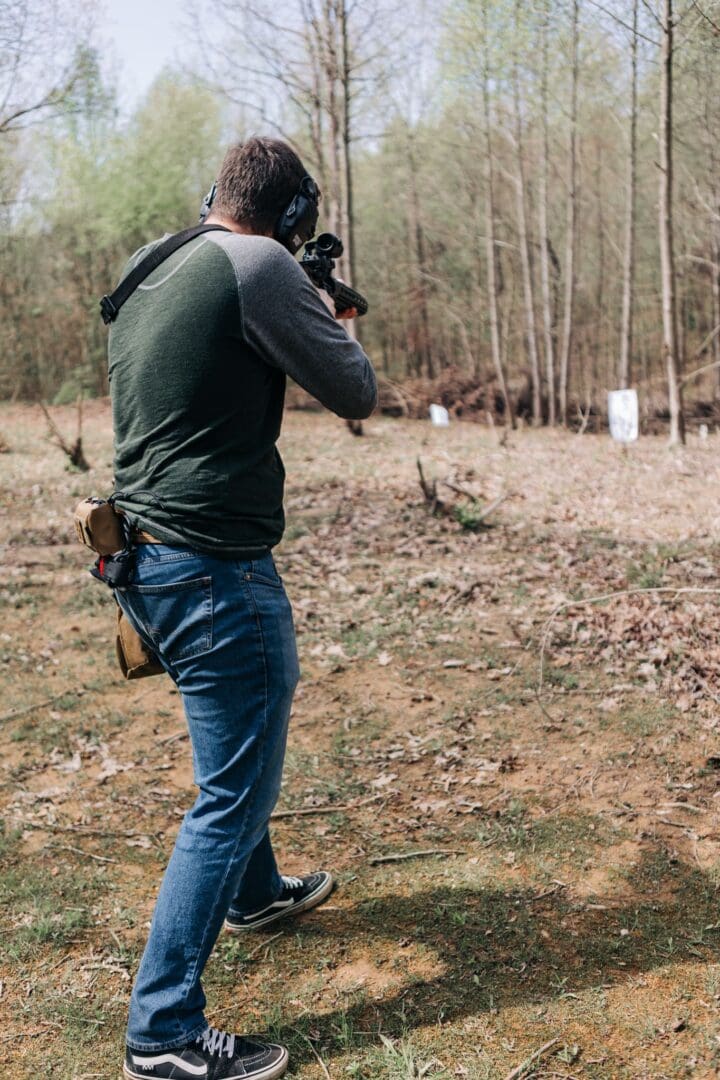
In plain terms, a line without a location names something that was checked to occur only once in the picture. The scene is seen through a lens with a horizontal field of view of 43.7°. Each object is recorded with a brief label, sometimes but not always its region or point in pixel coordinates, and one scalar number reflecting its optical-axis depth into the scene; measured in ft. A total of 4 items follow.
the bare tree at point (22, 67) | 31.42
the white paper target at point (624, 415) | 45.96
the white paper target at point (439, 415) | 54.54
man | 6.51
